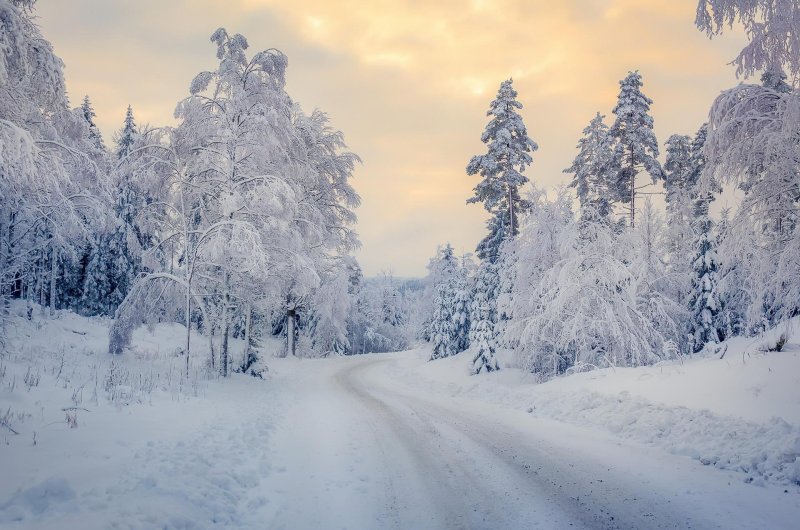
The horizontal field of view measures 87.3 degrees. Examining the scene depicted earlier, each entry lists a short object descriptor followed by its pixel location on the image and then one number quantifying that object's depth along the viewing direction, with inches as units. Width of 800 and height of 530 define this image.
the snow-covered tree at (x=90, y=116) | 1394.6
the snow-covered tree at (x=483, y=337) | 821.9
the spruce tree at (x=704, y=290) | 943.0
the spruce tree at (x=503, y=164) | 999.6
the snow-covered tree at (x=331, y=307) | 1099.3
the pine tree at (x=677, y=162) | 1176.6
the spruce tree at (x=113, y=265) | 1477.6
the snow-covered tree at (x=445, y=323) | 1338.6
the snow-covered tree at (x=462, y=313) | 1306.6
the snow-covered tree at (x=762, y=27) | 326.0
